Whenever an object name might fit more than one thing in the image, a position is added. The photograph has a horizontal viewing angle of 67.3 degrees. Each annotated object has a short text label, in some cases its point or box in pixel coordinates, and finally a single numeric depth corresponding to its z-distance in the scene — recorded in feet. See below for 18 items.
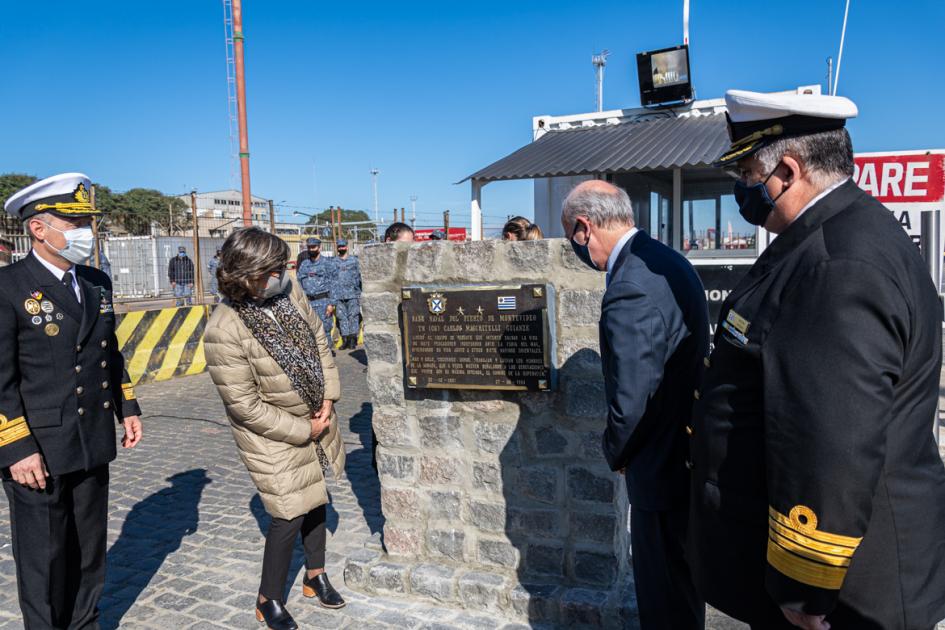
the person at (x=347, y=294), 40.37
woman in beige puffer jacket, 11.05
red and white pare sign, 16.58
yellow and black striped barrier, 32.17
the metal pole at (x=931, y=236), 17.02
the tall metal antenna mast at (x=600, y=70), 74.23
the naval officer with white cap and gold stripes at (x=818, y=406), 5.09
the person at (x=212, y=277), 49.11
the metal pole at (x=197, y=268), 40.96
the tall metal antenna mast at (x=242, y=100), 45.75
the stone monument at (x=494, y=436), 11.29
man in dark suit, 8.34
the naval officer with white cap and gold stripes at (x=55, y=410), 10.01
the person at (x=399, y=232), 22.12
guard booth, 32.42
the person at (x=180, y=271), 55.21
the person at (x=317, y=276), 38.99
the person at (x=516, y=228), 22.08
